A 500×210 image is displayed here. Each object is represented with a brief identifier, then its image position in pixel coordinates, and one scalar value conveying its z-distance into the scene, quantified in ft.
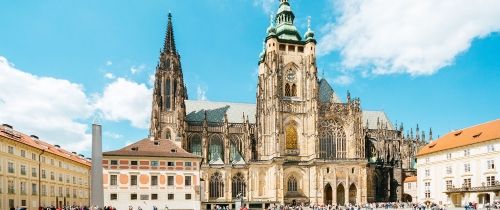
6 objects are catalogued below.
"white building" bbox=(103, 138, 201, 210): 202.59
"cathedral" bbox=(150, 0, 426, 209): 280.92
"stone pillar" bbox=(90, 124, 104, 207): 90.89
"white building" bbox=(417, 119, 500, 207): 202.69
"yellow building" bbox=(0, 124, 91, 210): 156.35
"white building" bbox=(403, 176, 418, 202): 305.12
